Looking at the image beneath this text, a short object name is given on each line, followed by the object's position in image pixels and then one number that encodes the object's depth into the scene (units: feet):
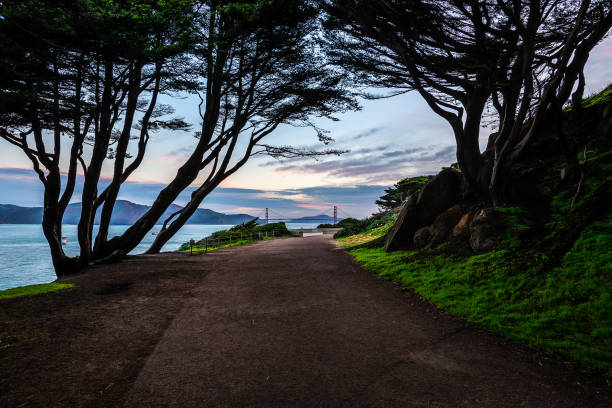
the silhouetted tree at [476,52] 22.36
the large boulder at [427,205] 32.71
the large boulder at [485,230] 22.25
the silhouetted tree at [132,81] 23.35
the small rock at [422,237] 30.60
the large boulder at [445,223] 28.71
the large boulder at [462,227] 26.43
